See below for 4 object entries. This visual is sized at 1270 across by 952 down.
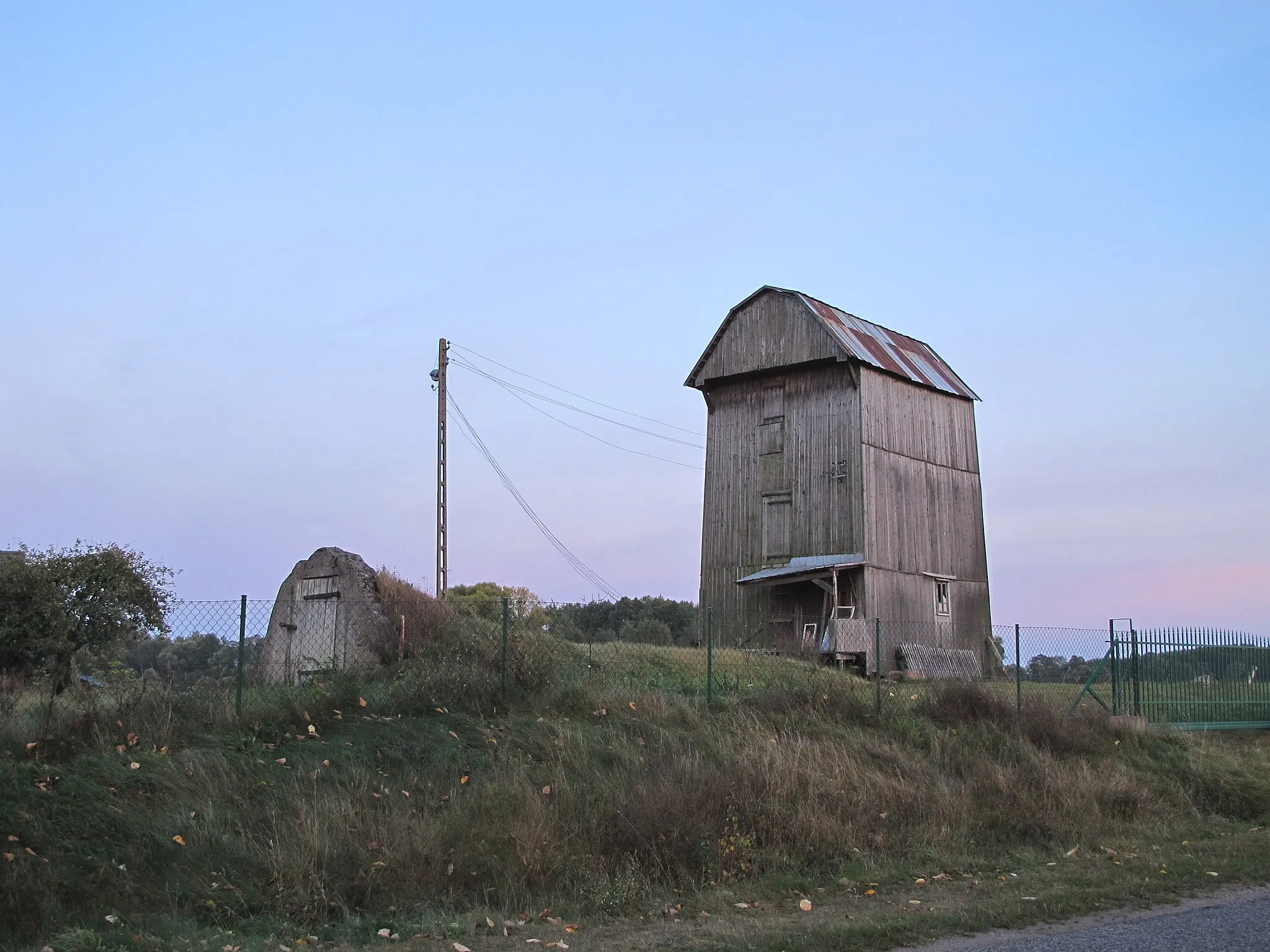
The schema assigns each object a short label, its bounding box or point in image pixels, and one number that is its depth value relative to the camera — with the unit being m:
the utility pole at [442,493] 27.86
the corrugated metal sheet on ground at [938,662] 30.14
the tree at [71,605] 19.61
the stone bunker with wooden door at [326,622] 18.23
